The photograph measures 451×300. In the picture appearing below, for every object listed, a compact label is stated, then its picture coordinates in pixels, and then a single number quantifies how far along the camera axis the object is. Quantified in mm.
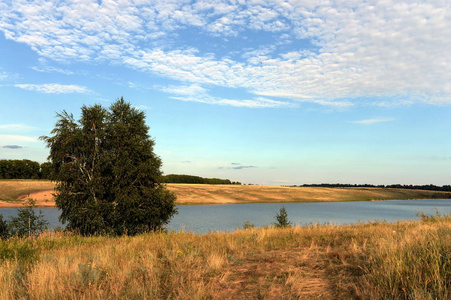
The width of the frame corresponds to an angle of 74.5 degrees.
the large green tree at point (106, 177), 22469
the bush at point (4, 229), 20659
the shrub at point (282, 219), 25325
